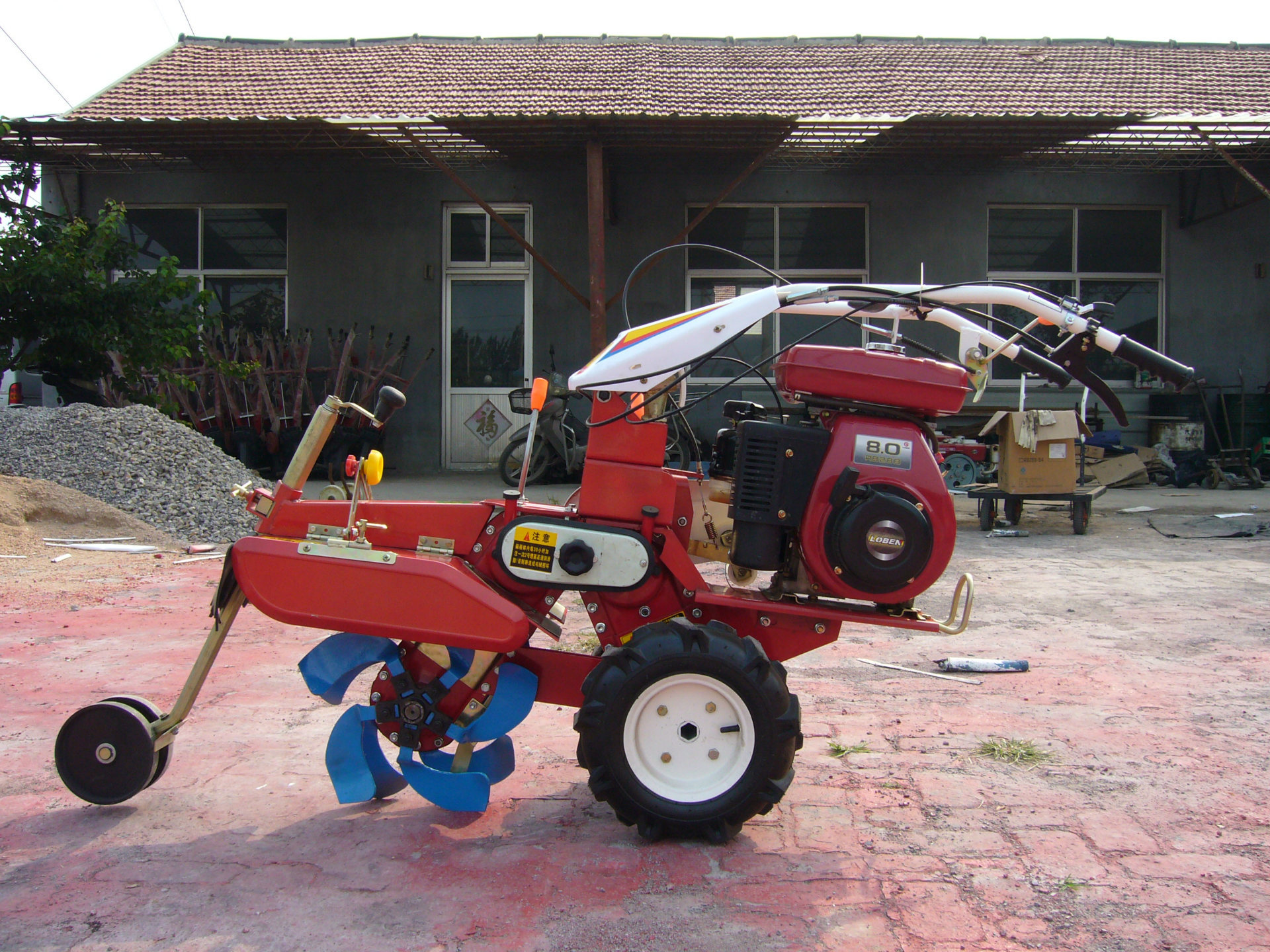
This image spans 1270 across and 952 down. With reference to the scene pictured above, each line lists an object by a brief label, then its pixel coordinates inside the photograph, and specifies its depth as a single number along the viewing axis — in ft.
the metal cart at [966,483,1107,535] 29.96
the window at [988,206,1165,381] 45.98
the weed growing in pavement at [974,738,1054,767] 11.57
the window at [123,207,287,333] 45.83
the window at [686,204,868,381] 45.44
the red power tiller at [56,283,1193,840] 9.16
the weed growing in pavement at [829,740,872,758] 11.84
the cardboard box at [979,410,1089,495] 29.55
